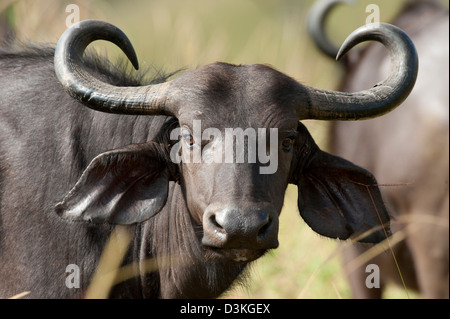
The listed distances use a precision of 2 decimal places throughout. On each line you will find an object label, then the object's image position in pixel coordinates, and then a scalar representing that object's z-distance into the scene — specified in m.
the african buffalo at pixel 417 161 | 14.37
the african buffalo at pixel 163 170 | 8.71
